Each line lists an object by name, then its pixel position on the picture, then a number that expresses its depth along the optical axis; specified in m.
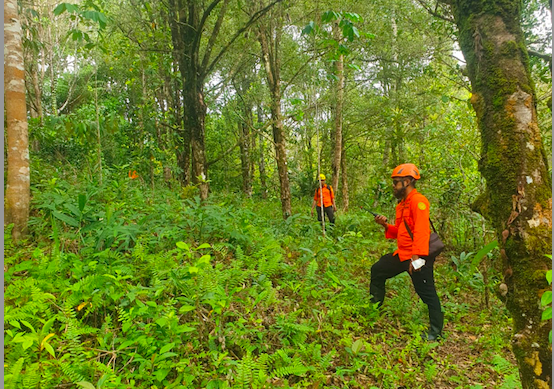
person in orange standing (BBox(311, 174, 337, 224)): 9.28
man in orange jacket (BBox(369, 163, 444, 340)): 3.70
